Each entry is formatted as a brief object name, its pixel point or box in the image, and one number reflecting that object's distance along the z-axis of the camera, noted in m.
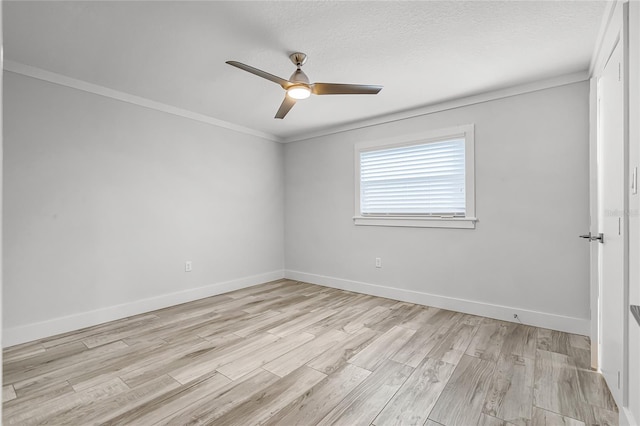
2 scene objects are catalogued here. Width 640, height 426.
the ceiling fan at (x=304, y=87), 2.51
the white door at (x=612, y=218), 1.82
